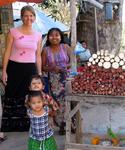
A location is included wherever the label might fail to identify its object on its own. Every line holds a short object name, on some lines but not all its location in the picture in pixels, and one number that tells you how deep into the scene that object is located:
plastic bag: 3.46
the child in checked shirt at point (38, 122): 2.44
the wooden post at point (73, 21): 2.78
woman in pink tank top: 2.90
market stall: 2.39
